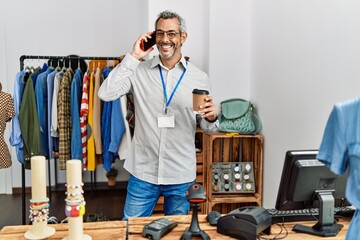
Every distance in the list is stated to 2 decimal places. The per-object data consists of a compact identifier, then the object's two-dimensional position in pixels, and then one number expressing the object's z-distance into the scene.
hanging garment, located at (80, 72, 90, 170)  3.21
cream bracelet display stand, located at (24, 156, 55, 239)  1.27
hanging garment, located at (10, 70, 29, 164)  3.11
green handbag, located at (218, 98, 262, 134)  3.13
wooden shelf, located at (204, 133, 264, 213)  3.07
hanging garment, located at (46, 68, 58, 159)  3.24
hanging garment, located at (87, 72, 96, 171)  3.28
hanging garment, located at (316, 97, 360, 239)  0.89
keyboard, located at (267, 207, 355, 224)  1.58
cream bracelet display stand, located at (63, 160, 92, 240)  1.21
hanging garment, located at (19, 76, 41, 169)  3.13
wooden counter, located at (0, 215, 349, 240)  1.40
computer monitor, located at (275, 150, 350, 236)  1.42
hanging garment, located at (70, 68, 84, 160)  3.22
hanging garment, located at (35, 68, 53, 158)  3.22
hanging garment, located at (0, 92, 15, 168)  3.08
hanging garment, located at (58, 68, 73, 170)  3.22
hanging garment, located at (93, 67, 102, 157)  3.27
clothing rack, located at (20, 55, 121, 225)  3.24
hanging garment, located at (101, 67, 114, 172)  3.28
